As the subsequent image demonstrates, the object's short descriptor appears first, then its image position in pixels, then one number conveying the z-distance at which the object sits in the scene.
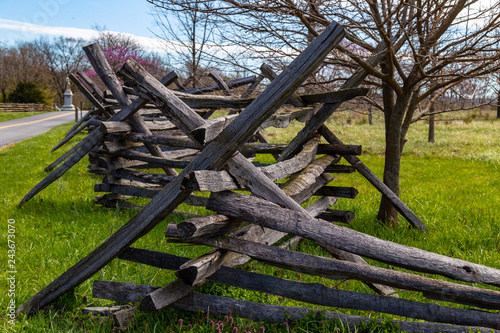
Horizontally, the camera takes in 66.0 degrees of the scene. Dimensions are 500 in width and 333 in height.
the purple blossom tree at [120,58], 18.85
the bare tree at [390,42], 4.06
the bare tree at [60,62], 59.95
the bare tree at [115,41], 24.22
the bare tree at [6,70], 53.94
